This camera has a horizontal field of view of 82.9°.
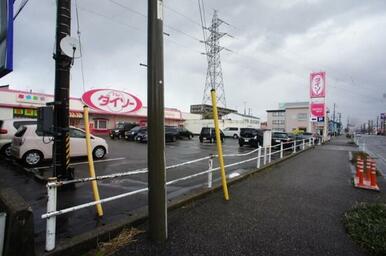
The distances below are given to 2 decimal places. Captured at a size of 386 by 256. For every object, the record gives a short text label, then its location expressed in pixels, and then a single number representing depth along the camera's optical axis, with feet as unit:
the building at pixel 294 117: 183.21
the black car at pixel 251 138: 63.05
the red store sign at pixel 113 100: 71.60
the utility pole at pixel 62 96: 15.89
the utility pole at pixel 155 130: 9.43
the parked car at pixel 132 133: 71.31
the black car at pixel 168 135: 67.36
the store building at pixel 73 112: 77.46
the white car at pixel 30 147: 25.70
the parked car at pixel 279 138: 58.25
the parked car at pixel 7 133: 30.86
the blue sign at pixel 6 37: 9.76
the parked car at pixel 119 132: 80.89
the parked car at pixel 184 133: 92.83
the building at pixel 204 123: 138.92
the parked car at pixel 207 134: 78.29
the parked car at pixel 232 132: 119.75
